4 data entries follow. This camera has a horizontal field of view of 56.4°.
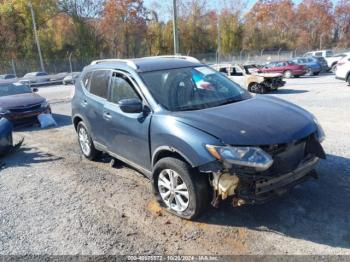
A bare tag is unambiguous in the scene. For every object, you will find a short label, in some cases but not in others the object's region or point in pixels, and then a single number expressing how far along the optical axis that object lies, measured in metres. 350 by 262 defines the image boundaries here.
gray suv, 3.38
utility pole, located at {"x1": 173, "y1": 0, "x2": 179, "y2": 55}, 14.82
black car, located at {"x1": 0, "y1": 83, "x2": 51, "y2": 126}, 9.66
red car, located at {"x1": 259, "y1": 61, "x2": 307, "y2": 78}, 22.34
